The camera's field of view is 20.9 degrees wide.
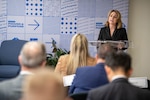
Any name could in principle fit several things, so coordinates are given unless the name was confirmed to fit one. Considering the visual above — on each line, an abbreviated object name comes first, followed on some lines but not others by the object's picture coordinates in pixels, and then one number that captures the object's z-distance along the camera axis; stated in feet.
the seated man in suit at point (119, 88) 10.04
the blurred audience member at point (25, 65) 9.92
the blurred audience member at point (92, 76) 13.33
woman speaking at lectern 24.37
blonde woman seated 16.94
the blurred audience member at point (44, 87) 5.99
